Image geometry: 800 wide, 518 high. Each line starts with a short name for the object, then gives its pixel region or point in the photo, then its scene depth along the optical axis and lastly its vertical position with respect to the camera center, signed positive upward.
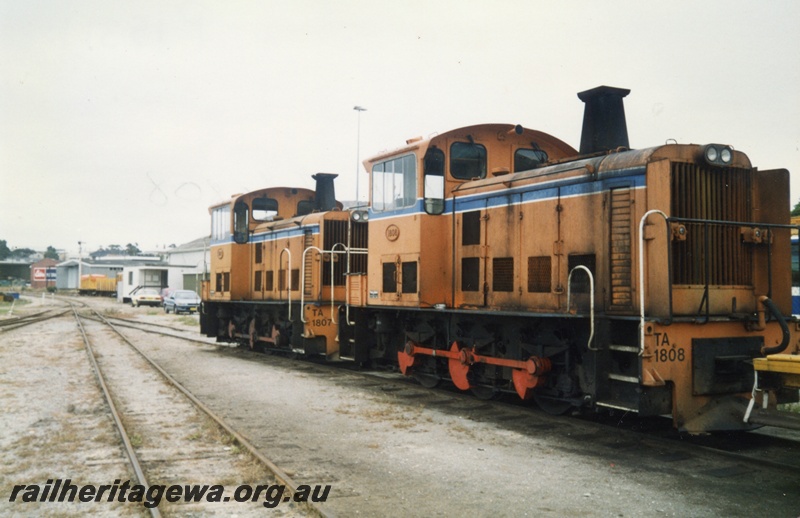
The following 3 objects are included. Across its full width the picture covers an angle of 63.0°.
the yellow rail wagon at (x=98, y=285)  66.34 -0.25
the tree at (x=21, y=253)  146.98 +6.81
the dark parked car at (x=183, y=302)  36.75 -1.07
